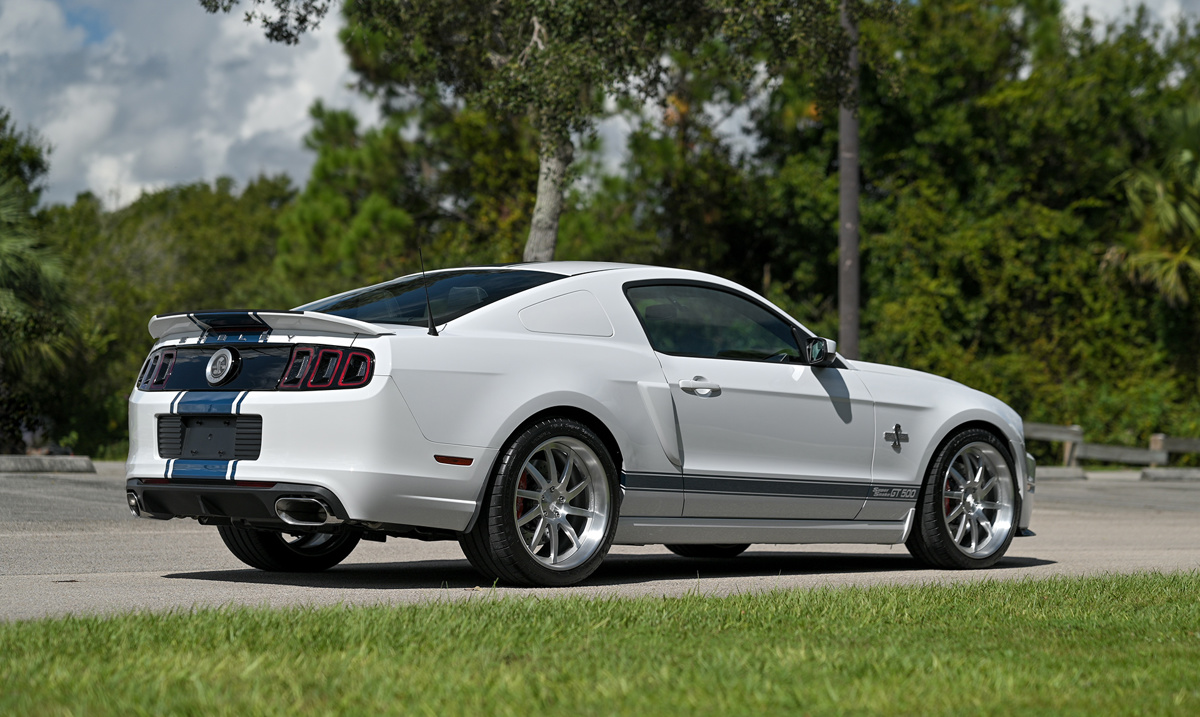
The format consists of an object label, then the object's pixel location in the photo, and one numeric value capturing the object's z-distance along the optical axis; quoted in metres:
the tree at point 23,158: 28.64
